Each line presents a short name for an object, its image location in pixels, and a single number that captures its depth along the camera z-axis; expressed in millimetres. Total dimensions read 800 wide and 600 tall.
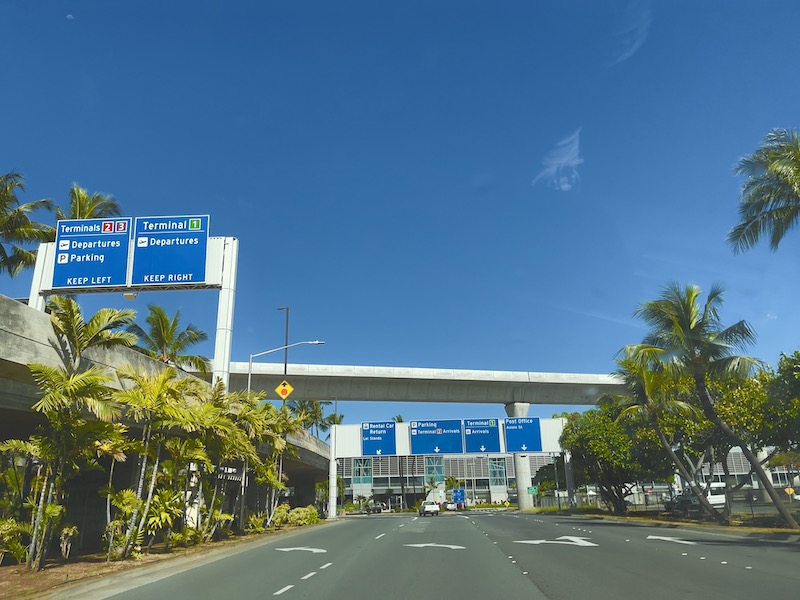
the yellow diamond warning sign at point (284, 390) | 34094
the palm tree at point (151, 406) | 15938
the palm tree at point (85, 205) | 38500
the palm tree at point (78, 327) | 13687
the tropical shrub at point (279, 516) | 35906
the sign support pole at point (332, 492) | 54484
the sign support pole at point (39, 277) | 24344
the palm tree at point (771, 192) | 19047
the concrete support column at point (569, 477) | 51425
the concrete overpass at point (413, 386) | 44844
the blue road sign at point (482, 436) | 50125
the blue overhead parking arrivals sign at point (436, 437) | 50688
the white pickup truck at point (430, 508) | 59125
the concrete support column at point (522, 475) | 55531
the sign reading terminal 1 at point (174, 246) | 24453
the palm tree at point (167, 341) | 37875
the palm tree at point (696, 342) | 26438
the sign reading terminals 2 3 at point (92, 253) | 24297
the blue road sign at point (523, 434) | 49719
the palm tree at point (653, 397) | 31688
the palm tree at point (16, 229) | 31000
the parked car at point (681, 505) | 38697
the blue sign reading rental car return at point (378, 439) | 51562
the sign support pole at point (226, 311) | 25422
